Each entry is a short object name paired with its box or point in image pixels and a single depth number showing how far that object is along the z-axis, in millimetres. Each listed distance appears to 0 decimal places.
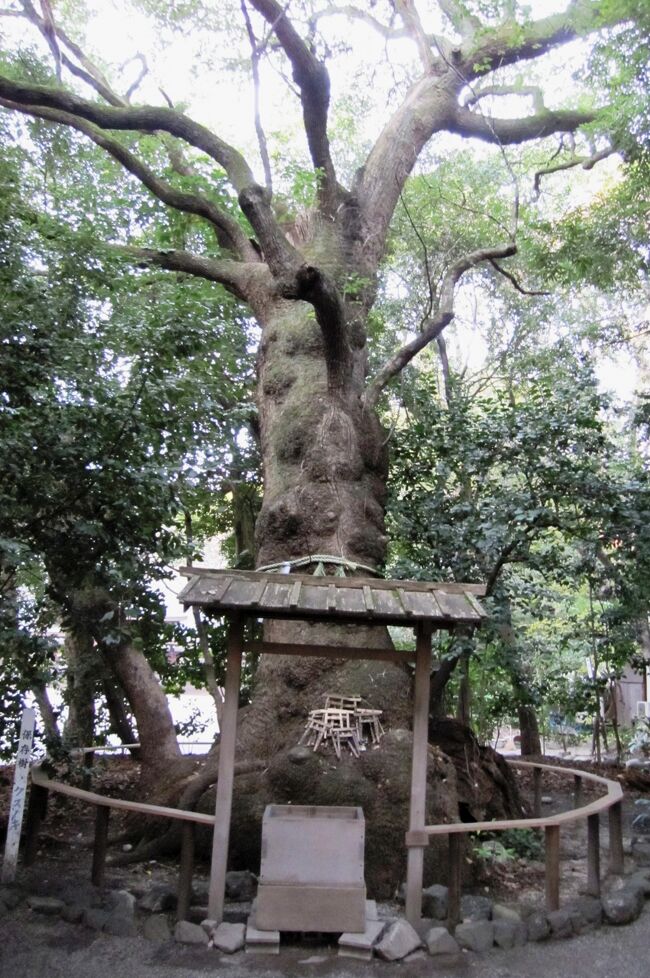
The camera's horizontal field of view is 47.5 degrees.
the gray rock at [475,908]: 4719
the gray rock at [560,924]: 4508
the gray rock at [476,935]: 4301
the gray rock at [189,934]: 4254
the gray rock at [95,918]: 4430
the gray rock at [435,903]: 4648
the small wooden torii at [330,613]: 4305
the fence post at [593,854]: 5246
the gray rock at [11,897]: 4605
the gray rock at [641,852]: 6118
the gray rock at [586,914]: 4621
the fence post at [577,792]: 7190
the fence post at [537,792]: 7270
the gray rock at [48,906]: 4570
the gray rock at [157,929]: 4297
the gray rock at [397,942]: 4102
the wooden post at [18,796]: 5000
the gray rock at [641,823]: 7153
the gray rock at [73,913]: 4504
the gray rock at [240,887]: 4977
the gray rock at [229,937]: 4141
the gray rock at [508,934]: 4352
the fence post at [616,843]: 5781
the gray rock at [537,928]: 4453
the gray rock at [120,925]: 4367
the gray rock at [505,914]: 4652
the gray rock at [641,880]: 5237
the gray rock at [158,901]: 4633
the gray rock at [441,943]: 4207
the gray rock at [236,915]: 4465
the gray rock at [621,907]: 4723
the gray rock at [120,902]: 4520
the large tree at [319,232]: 6711
